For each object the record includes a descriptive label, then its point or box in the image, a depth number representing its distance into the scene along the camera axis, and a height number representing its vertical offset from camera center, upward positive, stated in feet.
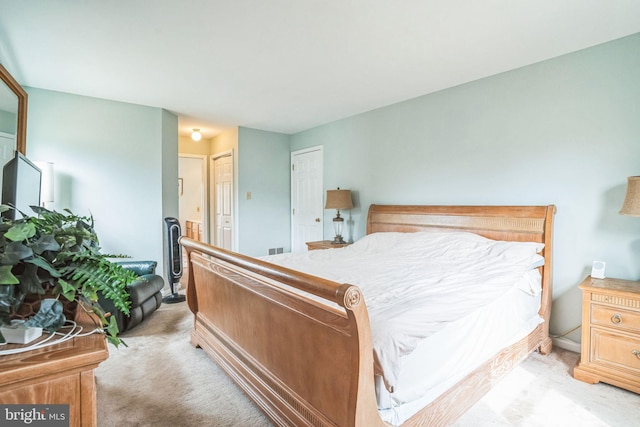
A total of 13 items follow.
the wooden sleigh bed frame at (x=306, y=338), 3.72 -2.28
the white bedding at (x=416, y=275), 4.24 -1.62
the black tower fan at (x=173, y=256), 12.34 -2.16
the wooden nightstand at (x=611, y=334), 6.45 -2.79
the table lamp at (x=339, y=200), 13.28 +0.14
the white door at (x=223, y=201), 17.16 +0.08
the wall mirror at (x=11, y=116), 7.36 +2.23
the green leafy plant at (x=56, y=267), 2.37 -0.56
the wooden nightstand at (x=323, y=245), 13.39 -1.83
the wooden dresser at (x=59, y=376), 2.16 -1.28
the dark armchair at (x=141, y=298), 9.11 -2.98
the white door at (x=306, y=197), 16.09 +0.32
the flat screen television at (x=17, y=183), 4.12 +0.24
